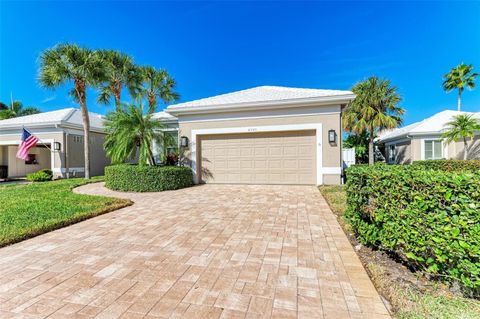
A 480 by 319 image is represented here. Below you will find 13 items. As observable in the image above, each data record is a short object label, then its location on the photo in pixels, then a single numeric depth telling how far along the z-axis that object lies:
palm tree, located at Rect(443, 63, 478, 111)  19.67
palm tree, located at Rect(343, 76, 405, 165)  16.06
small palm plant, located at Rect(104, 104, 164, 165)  8.65
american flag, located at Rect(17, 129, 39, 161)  11.15
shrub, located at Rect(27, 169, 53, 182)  11.95
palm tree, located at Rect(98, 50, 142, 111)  12.64
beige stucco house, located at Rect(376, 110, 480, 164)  13.59
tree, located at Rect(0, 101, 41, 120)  27.67
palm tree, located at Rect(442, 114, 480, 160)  12.01
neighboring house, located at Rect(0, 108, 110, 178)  12.64
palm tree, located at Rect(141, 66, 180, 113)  14.45
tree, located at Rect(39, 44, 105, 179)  10.37
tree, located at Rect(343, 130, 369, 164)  18.81
